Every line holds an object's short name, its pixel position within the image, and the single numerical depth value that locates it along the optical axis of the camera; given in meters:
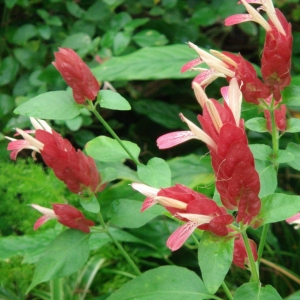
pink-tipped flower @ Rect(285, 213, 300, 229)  0.52
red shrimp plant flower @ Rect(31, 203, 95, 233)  0.54
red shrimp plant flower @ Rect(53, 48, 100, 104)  0.50
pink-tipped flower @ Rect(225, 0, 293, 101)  0.50
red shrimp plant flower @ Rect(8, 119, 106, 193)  0.51
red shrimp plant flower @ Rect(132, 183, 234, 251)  0.43
